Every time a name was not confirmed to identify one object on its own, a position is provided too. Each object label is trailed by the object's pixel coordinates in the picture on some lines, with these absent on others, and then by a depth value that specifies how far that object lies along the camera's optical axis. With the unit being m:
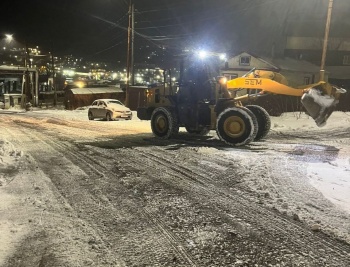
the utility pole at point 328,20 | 20.27
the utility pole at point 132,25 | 29.88
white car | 22.23
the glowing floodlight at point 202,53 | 12.41
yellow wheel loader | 11.13
